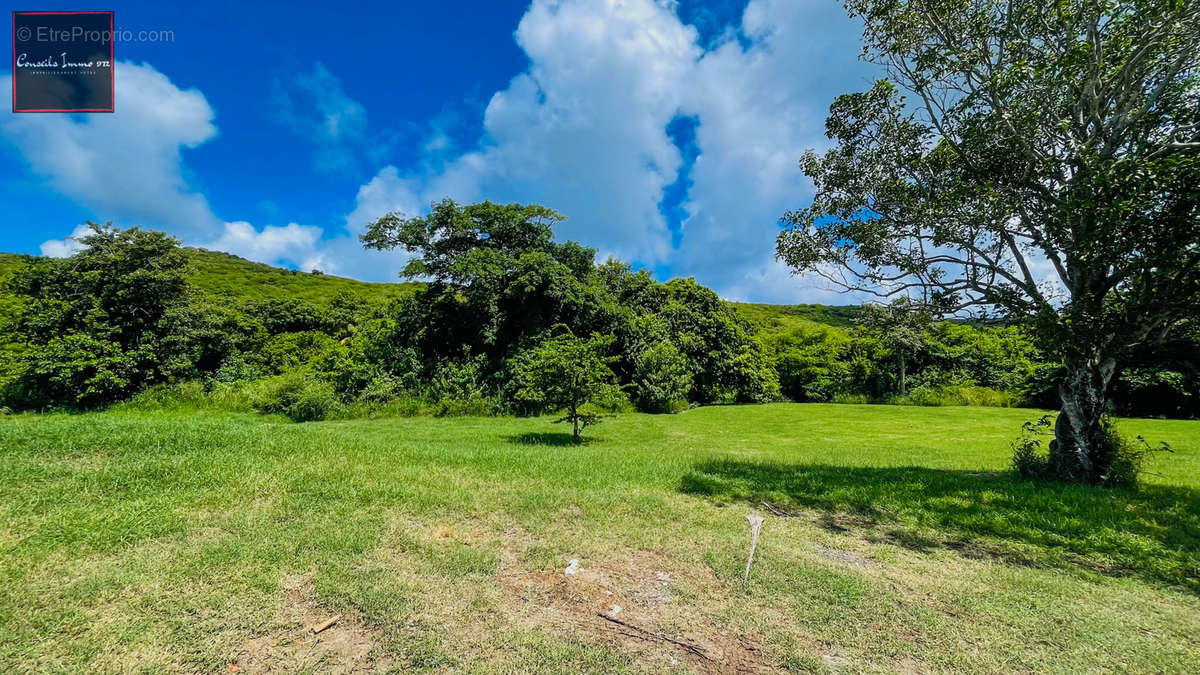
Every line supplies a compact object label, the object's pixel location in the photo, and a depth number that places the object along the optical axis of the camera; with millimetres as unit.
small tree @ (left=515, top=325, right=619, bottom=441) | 14258
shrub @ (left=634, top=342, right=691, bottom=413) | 25266
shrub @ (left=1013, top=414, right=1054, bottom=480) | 8789
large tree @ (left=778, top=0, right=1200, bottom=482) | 6371
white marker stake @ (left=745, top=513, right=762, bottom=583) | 3556
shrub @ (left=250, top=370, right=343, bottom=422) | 20875
